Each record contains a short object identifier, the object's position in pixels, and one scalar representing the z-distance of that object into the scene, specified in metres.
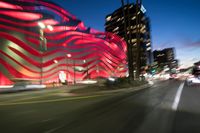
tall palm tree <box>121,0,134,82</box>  15.15
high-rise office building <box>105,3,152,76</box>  61.30
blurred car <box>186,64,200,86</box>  15.02
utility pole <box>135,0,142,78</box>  15.34
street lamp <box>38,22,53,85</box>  12.81
